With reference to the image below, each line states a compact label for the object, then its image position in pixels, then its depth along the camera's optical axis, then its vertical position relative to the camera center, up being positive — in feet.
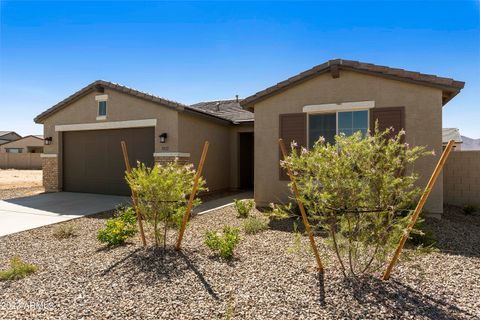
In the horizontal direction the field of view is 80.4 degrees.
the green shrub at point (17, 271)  13.89 -5.80
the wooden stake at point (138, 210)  17.31 -3.39
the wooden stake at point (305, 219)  12.58 -2.84
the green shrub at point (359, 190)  11.34 -1.43
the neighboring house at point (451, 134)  62.85 +5.18
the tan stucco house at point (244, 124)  24.56 +3.55
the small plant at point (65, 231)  20.64 -5.67
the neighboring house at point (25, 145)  133.59 +4.45
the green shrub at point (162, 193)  15.70 -2.16
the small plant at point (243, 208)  25.95 -4.92
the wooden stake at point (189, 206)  15.72 -2.85
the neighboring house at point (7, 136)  163.12 +11.17
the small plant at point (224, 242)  15.12 -4.83
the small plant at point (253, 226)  20.70 -5.28
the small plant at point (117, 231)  17.75 -4.88
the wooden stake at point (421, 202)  11.06 -1.83
